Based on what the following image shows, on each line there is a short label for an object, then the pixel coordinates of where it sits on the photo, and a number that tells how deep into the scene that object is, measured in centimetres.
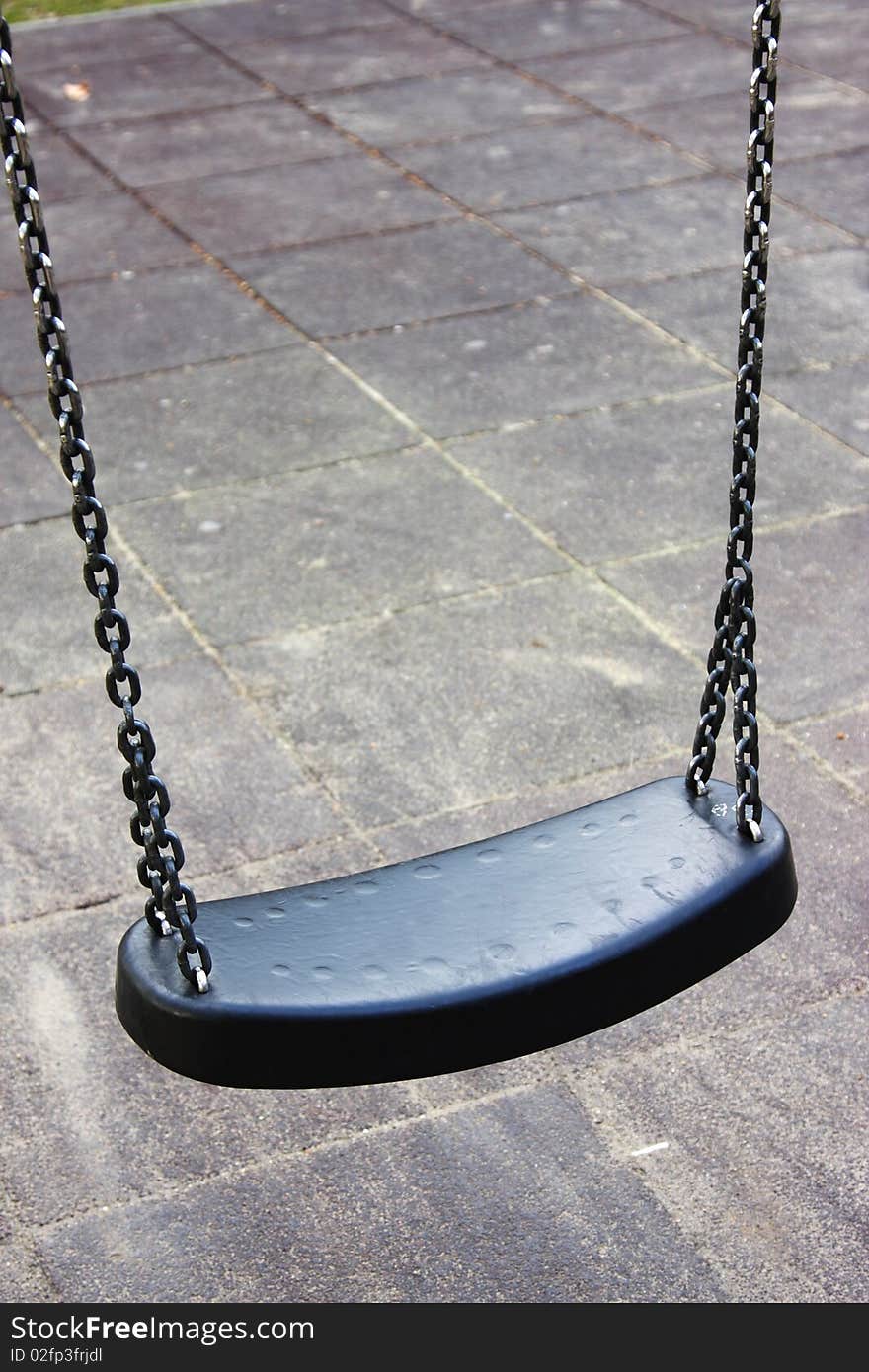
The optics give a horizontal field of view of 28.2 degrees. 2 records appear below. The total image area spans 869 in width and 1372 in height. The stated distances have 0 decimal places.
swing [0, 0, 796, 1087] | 256
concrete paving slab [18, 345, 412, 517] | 635
